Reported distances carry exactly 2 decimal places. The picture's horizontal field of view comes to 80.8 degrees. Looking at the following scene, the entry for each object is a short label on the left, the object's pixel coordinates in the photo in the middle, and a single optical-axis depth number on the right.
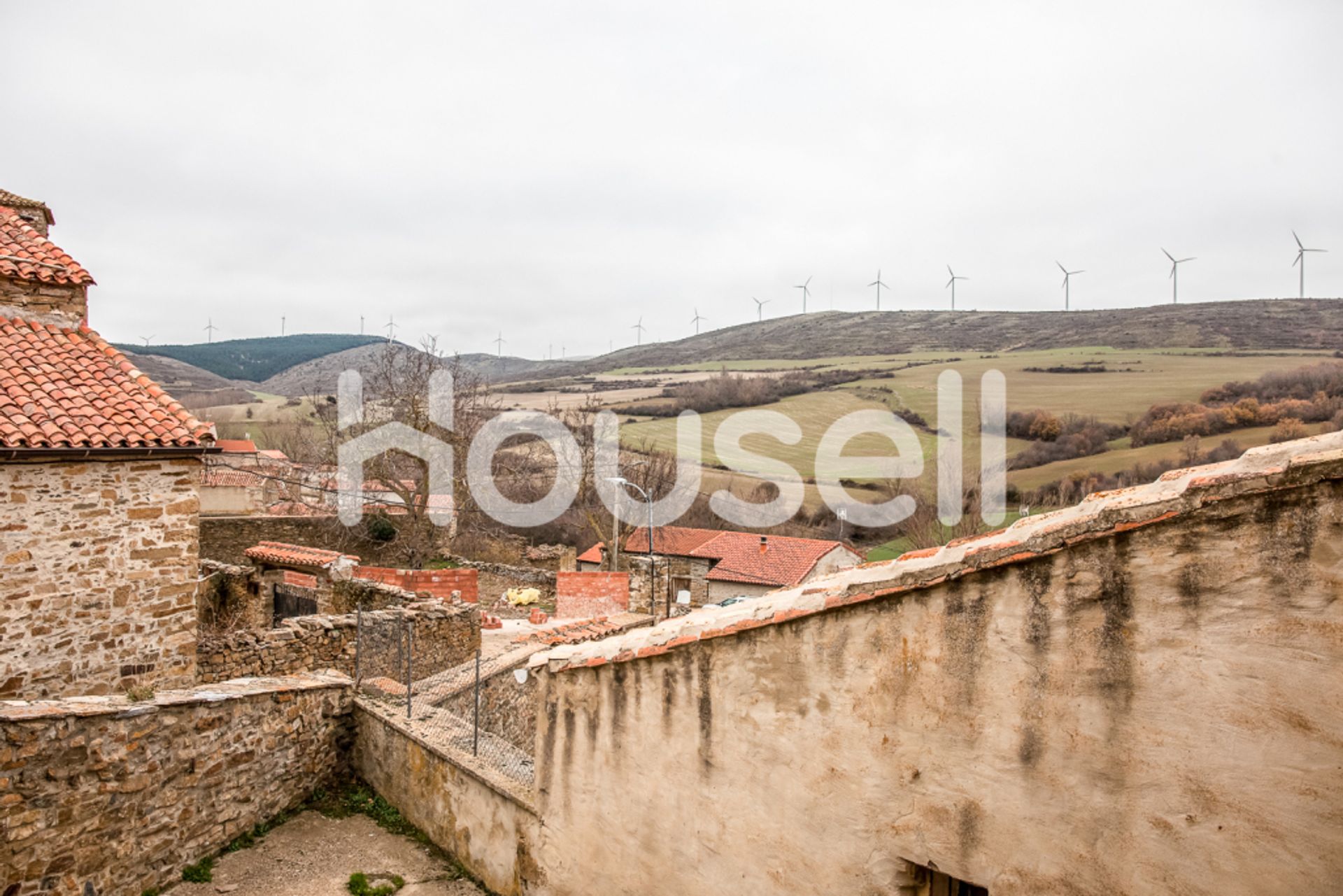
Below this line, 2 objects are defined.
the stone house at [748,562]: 31.17
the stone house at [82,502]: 8.27
